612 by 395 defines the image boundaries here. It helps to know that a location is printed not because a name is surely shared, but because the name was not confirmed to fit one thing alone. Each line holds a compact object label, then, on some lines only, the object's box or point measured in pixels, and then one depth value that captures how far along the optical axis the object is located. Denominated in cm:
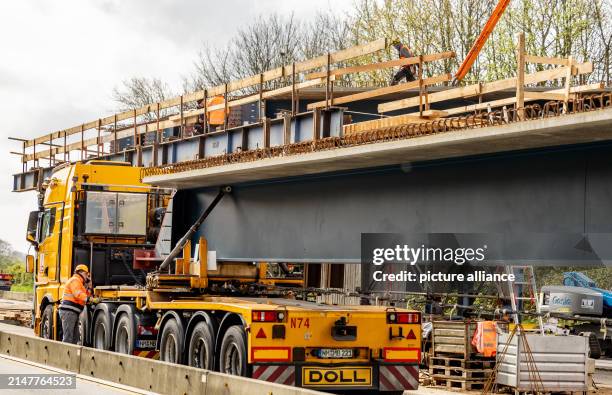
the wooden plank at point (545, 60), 1682
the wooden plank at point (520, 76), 1537
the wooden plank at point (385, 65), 1884
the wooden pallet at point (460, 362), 1869
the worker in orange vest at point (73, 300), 2142
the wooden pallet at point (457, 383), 1848
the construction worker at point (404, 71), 2848
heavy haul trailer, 1497
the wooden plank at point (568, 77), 1603
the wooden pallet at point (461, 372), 1853
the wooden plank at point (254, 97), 2244
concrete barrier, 1302
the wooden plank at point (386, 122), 1745
